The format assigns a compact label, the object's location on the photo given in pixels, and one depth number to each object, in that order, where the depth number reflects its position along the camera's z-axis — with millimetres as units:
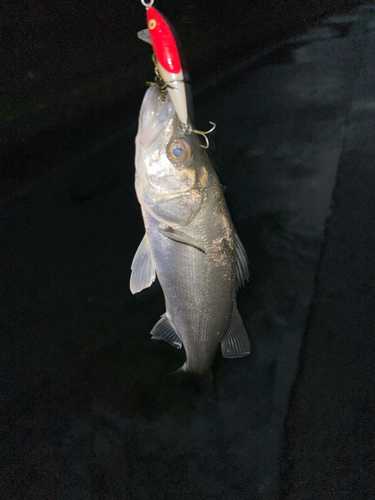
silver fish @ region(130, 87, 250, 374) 304
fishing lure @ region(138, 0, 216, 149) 258
